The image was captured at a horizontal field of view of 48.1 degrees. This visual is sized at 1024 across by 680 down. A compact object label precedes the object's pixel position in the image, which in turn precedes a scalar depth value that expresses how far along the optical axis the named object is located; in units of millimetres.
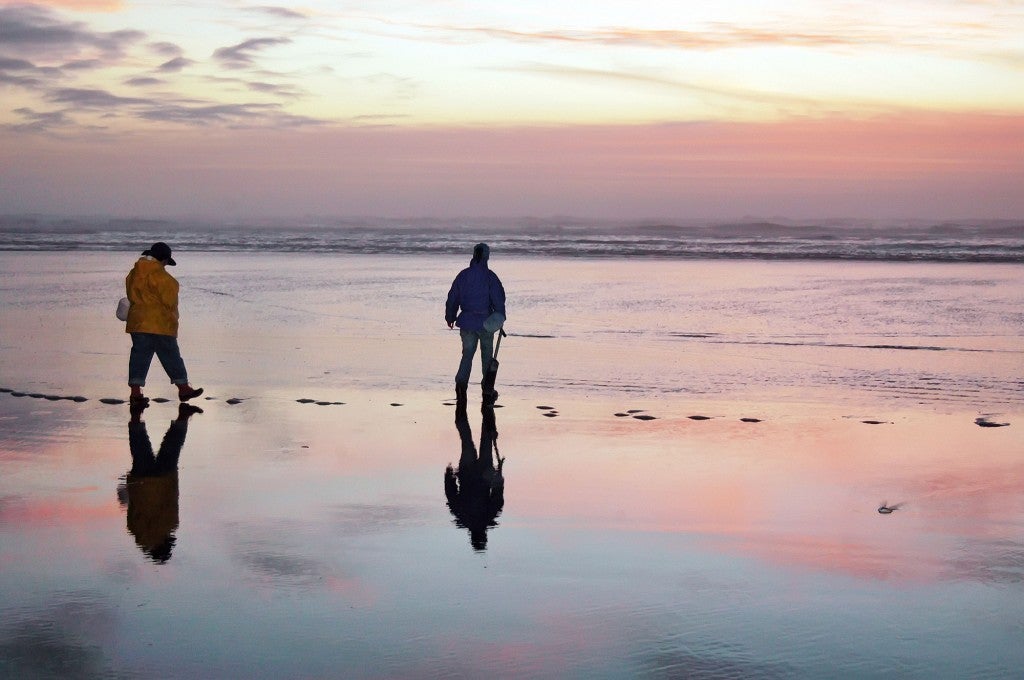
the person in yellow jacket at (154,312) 11366
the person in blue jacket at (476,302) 11766
